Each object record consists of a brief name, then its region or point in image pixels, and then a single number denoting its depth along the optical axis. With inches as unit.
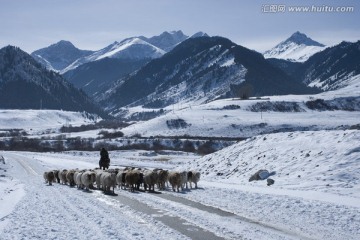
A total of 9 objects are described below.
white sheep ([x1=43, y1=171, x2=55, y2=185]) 1558.8
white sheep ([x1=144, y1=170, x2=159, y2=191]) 1294.3
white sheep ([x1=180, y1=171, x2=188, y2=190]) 1295.4
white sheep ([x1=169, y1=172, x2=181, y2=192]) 1269.7
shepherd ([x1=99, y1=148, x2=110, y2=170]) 1691.7
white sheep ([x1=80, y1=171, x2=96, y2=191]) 1327.5
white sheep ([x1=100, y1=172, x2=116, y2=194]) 1243.8
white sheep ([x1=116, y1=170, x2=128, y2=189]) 1381.6
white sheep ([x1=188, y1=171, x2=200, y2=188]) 1325.0
